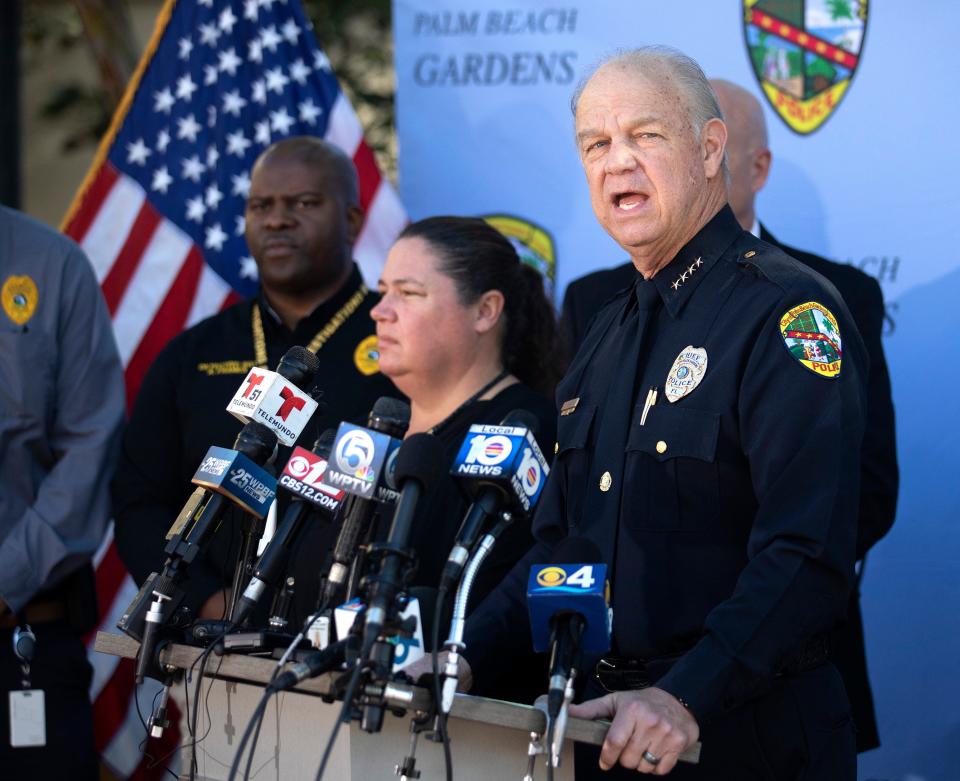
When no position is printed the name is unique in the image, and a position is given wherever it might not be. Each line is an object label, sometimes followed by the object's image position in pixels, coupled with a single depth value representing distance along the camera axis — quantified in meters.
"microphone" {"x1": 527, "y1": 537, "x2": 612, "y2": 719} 4.25
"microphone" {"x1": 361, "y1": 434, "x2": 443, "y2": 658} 4.11
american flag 10.62
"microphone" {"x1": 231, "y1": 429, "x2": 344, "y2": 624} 4.88
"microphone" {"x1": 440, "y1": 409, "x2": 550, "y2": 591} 4.42
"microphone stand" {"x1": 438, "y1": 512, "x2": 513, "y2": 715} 4.22
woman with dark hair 7.28
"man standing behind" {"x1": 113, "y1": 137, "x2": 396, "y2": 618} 8.56
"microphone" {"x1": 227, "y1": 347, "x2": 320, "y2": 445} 5.08
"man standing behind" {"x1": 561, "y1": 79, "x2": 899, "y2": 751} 7.21
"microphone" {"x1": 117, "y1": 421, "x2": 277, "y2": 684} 4.94
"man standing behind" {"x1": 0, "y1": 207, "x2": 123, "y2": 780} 8.14
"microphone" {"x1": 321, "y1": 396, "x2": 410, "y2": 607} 4.51
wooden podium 4.31
